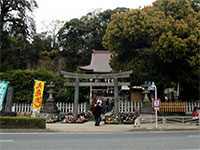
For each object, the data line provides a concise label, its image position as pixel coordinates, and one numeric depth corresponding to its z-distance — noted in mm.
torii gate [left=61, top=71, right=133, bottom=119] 14773
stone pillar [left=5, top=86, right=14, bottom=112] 15438
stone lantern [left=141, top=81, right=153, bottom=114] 14844
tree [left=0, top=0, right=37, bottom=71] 20688
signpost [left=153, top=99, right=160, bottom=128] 11052
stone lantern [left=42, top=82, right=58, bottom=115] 16109
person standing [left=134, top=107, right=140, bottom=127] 11883
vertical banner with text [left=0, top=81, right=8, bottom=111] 13922
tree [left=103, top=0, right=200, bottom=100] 13023
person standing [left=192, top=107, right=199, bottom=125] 12536
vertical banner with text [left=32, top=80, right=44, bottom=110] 14641
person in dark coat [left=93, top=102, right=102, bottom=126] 12219
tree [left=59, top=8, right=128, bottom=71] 36500
